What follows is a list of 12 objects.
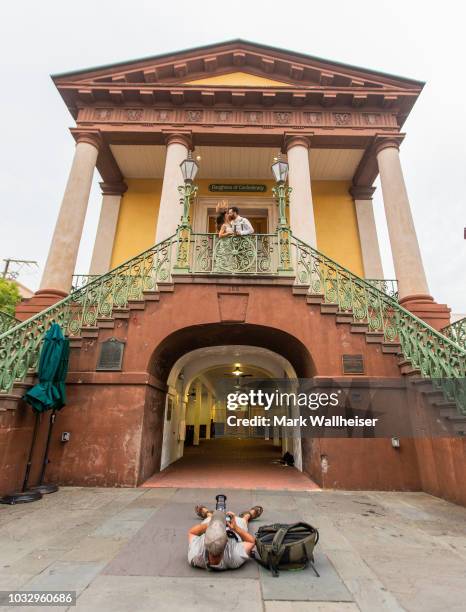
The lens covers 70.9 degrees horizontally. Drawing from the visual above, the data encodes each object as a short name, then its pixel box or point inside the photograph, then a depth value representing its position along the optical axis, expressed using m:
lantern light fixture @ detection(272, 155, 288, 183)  8.31
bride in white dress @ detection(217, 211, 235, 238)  8.40
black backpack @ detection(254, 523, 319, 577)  3.12
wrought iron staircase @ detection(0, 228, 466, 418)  6.27
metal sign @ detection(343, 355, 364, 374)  7.10
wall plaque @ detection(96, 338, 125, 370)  7.12
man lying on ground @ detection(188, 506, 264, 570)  3.02
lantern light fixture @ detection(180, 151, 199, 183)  8.62
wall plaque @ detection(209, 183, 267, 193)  14.00
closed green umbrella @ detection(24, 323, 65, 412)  5.85
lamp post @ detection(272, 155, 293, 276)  8.19
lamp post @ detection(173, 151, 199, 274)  8.29
